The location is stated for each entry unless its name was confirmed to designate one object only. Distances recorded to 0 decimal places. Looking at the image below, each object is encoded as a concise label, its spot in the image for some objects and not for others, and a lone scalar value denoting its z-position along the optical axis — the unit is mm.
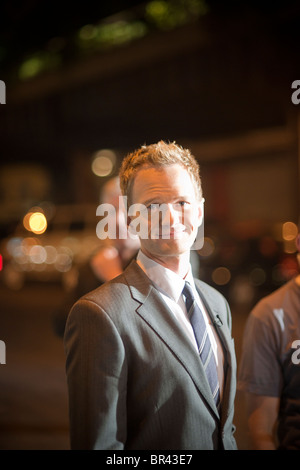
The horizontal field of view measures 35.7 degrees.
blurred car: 10977
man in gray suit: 1385
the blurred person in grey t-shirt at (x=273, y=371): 1949
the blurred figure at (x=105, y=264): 2831
